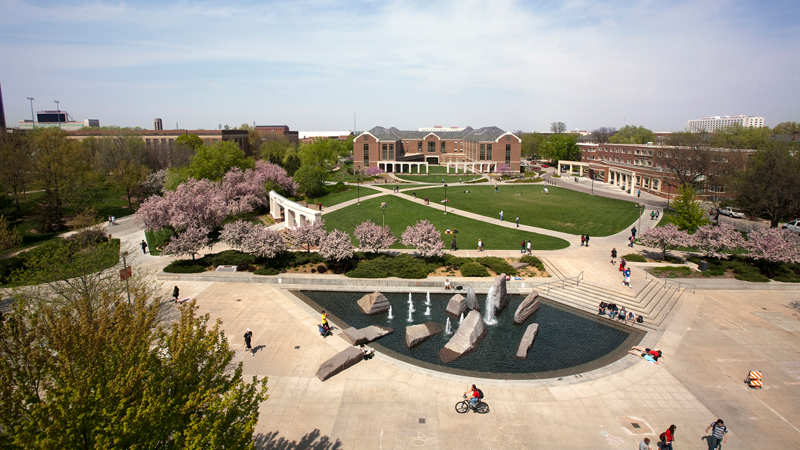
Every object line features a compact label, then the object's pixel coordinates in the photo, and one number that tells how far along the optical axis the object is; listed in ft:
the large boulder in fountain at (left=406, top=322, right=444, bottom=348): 75.31
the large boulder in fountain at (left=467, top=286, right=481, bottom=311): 88.94
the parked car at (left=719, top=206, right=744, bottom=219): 168.96
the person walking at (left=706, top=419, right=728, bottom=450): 47.83
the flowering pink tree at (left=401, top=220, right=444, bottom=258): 113.09
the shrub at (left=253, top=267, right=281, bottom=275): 109.09
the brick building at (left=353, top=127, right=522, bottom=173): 327.26
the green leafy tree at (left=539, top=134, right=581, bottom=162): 354.33
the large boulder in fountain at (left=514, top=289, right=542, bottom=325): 85.37
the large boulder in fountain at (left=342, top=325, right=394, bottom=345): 74.64
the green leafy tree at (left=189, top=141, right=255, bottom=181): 201.67
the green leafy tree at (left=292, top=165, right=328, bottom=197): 221.87
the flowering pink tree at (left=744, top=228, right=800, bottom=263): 101.60
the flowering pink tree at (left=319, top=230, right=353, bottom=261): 108.37
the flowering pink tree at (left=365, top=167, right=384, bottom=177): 307.37
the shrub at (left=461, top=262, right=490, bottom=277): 107.55
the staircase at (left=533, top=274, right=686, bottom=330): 87.76
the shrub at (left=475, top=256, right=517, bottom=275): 109.91
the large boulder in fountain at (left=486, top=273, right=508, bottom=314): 89.61
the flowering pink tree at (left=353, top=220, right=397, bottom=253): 115.55
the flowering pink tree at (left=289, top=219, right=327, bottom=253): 116.06
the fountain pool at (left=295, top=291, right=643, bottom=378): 68.69
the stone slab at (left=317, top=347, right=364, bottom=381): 63.93
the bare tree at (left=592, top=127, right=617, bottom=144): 488.02
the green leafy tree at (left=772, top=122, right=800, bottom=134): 275.39
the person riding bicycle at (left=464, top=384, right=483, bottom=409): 55.93
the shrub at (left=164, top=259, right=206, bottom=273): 110.52
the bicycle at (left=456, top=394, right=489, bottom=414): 55.88
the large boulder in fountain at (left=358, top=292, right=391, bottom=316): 88.58
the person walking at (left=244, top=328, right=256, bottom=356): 70.90
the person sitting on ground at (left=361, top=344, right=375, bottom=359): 69.77
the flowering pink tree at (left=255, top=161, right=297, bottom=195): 208.33
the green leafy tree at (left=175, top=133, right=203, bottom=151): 315.78
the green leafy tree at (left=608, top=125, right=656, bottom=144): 398.68
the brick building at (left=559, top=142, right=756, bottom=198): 216.54
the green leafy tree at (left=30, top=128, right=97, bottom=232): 165.58
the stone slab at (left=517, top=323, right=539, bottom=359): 71.92
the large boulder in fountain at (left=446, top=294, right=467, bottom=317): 88.02
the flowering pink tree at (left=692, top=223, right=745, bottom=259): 108.37
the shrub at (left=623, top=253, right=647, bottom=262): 118.86
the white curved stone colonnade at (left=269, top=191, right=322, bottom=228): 138.92
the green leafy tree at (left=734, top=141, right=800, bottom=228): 140.97
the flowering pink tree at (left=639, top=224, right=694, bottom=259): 113.51
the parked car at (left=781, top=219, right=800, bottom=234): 144.05
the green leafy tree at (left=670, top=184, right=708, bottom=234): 125.70
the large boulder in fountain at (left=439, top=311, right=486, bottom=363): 71.92
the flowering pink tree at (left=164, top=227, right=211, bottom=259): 112.06
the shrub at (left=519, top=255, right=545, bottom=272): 112.39
